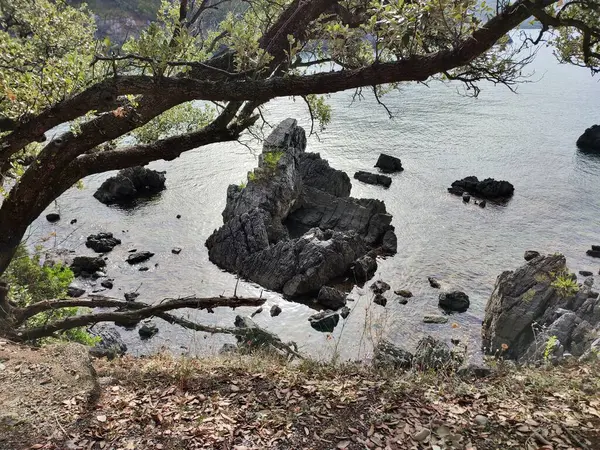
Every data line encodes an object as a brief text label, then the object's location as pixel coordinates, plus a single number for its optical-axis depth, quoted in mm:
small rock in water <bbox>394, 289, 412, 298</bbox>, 26125
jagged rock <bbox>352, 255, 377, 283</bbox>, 27930
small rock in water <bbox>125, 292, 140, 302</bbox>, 24472
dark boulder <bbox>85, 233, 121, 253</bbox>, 30538
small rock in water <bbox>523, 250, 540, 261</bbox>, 29641
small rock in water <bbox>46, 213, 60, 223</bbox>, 34562
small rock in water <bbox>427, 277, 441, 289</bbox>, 26877
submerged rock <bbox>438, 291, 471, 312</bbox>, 24766
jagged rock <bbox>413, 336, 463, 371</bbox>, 8219
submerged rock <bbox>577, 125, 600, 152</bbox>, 50594
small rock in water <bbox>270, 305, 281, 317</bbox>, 24578
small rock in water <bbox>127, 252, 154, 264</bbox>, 29391
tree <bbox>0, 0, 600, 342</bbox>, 6137
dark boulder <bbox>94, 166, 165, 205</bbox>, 39094
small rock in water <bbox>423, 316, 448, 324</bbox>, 23758
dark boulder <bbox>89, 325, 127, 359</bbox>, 19828
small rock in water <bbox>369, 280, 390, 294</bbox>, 26498
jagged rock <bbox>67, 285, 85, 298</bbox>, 25062
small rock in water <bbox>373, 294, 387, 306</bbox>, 25450
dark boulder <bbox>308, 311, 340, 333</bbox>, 23297
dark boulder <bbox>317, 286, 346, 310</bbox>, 25203
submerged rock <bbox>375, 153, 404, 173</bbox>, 46031
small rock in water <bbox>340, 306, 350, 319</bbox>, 24225
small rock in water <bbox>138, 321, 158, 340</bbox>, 22391
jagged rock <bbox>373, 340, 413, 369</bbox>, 10394
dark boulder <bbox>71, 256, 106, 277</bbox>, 27719
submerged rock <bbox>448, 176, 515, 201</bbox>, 40188
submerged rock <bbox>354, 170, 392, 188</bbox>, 42531
